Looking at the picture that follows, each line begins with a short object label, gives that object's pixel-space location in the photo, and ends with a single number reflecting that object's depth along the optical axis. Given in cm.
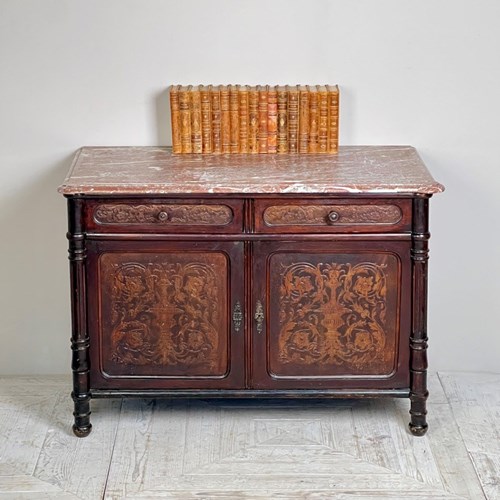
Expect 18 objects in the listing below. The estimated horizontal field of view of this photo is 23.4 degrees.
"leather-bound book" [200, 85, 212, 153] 393
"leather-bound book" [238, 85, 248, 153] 393
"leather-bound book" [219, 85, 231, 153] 393
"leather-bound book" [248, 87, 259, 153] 393
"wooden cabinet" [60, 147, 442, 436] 363
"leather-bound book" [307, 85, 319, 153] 393
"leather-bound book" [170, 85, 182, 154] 392
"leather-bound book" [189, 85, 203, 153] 392
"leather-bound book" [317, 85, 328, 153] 392
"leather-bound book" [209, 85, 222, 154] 393
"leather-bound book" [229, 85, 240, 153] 393
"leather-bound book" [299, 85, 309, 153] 392
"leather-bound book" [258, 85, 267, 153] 393
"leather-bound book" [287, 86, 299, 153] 392
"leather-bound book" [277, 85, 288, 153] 393
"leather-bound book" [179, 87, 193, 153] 392
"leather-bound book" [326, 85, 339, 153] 392
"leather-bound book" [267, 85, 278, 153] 393
